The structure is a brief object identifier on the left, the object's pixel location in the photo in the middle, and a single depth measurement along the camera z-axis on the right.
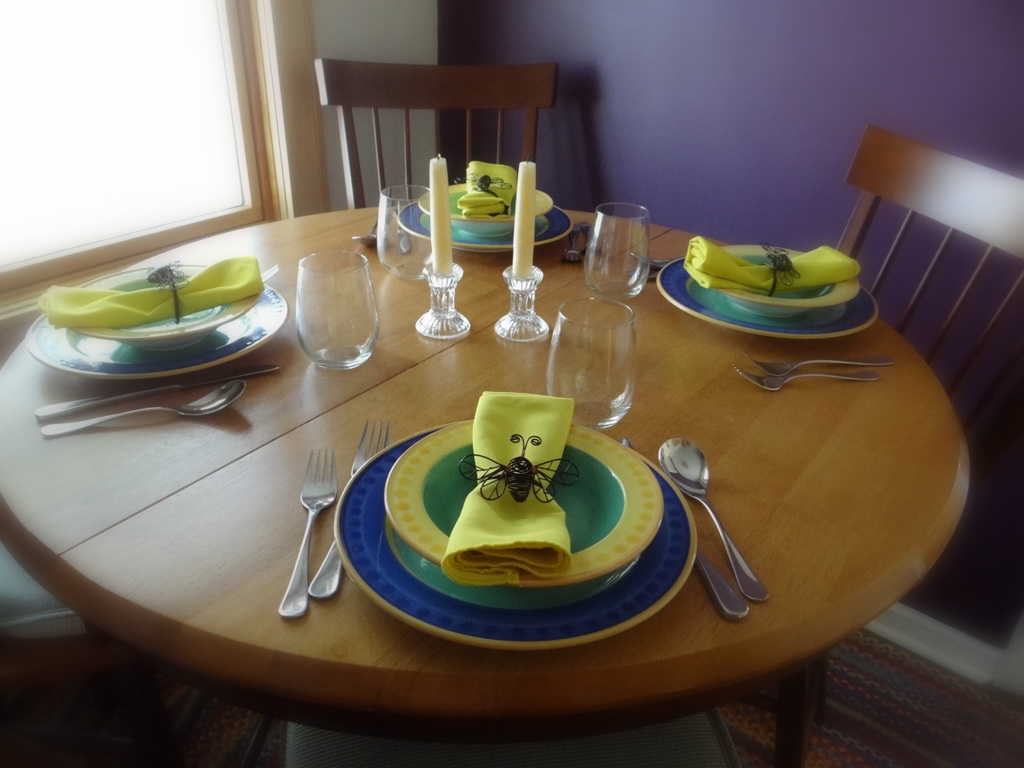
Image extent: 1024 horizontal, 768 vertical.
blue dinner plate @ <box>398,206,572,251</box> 1.18
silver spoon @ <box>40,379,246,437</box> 0.74
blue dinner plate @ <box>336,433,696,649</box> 0.52
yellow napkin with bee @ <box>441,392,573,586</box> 0.52
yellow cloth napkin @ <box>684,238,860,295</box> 1.00
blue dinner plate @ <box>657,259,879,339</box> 0.96
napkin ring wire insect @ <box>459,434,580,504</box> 0.60
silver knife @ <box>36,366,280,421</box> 0.76
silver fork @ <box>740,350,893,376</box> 0.90
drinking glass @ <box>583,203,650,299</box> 0.98
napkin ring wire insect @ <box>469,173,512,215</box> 1.19
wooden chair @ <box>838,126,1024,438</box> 1.05
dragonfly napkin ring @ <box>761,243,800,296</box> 1.01
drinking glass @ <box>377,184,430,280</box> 0.98
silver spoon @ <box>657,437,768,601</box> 0.61
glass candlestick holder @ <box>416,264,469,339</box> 0.96
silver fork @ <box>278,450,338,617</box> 0.55
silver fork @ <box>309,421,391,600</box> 0.57
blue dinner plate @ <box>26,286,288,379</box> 0.82
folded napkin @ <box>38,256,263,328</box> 0.83
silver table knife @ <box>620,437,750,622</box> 0.56
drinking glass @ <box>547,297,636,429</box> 0.70
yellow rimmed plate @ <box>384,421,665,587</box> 0.55
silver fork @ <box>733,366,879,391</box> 0.88
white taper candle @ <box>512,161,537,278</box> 0.89
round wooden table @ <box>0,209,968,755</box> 0.52
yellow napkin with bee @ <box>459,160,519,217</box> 1.17
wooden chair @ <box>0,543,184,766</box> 0.92
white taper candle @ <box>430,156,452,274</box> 0.88
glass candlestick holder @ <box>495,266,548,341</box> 0.95
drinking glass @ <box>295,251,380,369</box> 0.81
